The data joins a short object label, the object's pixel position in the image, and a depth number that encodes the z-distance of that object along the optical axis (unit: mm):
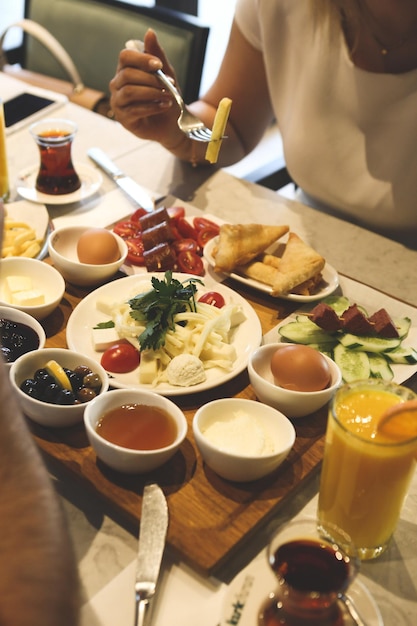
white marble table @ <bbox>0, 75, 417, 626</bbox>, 1065
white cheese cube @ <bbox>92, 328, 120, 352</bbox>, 1551
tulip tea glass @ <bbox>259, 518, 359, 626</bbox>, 909
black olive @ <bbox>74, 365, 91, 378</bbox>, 1347
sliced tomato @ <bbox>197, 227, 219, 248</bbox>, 1959
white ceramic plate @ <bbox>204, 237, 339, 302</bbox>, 1736
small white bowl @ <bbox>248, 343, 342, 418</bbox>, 1318
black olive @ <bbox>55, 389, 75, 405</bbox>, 1267
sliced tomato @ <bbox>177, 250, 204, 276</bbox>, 1854
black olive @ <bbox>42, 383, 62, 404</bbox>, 1272
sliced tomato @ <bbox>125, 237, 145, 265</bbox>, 1868
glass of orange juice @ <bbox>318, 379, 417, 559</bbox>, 1033
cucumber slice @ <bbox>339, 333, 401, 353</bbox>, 1548
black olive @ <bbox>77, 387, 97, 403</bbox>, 1295
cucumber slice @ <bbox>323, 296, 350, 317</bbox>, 1712
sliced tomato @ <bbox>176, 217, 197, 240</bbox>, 1969
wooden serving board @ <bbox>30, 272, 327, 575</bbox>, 1128
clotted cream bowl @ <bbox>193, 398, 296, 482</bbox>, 1169
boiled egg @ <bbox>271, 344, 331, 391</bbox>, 1361
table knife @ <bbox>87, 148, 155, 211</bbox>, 2086
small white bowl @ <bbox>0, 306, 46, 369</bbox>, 1498
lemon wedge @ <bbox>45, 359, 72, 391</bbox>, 1299
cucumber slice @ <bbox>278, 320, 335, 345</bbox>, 1587
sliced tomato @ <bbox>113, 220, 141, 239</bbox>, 1971
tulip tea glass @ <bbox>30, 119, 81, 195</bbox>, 2095
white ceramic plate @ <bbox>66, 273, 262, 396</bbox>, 1443
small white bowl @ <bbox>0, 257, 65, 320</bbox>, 1683
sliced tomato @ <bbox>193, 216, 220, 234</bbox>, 1990
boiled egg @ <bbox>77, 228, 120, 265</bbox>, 1790
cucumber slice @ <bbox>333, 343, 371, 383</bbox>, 1485
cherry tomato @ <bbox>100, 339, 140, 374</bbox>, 1499
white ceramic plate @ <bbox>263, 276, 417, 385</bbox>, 1653
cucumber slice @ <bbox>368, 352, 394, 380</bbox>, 1497
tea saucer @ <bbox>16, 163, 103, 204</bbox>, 2100
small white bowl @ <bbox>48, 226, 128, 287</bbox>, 1734
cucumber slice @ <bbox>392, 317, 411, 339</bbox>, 1621
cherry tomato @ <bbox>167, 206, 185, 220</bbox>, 1981
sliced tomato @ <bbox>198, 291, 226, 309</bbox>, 1712
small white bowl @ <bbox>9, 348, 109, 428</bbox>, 1251
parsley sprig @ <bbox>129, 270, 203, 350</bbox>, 1523
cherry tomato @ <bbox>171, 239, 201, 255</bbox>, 1886
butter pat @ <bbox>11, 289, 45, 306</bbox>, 1591
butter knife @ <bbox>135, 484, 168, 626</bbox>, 1006
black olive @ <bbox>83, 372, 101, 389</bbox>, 1324
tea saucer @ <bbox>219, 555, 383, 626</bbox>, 966
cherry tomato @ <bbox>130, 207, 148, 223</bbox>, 2029
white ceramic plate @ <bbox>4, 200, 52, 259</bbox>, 1950
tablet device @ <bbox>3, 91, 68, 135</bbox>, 2582
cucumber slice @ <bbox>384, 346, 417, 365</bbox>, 1549
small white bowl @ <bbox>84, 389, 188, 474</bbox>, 1164
